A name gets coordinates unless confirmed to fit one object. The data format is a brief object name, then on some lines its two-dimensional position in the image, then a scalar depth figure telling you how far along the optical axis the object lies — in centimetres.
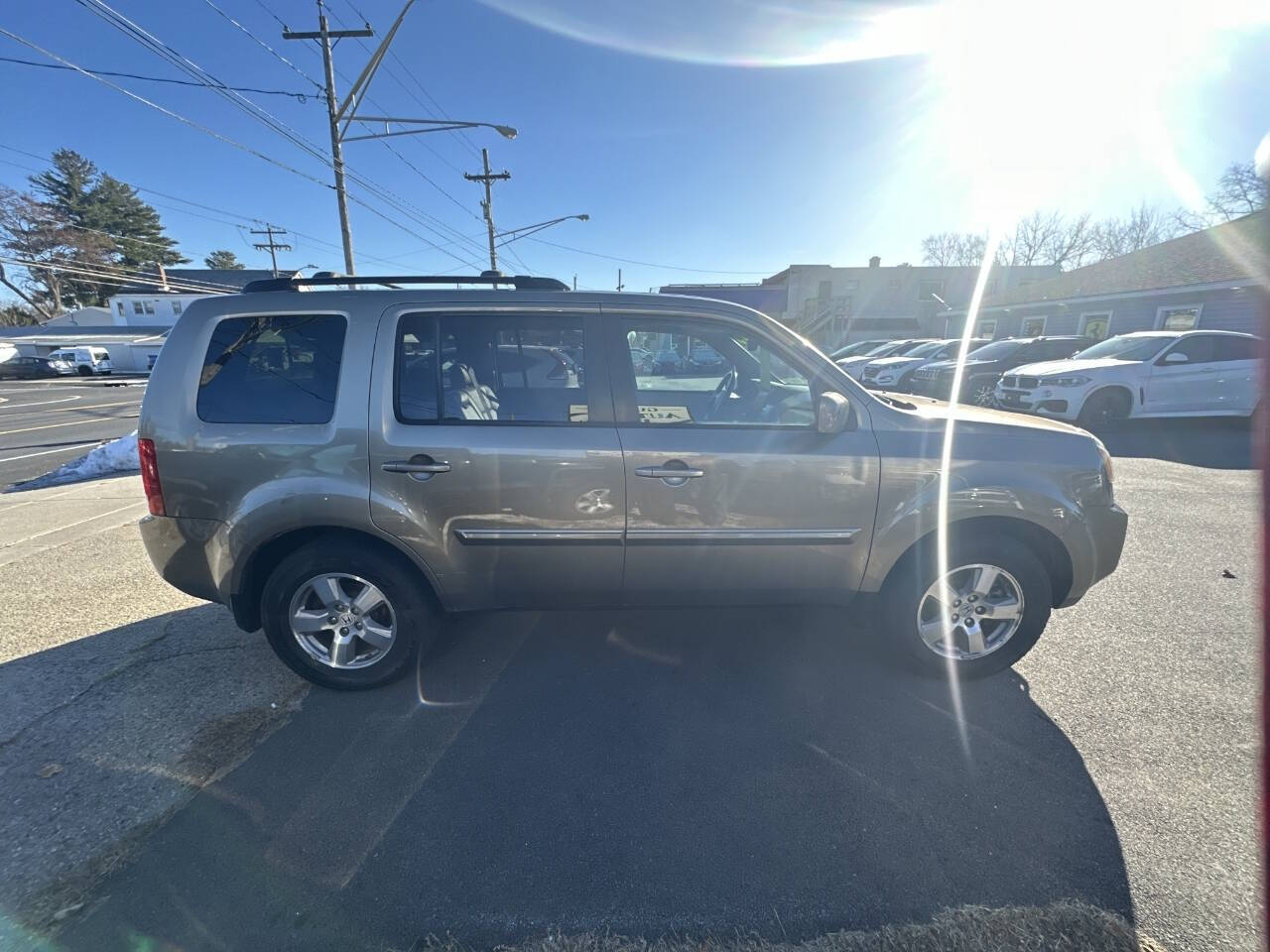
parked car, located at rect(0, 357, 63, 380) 3334
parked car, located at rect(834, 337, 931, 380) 1906
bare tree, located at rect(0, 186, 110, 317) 4319
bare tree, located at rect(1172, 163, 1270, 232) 2912
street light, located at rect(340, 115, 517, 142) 966
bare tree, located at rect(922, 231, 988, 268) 5253
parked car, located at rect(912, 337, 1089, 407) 1218
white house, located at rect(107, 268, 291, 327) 4847
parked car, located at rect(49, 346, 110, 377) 3403
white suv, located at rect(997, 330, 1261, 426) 886
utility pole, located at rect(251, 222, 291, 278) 4388
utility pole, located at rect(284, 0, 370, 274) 1027
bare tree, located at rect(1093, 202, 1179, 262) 4419
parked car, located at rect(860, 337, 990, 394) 1573
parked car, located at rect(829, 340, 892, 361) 2448
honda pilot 244
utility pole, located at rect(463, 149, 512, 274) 2292
